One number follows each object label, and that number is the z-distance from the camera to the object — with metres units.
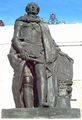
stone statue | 4.69
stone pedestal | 4.38
